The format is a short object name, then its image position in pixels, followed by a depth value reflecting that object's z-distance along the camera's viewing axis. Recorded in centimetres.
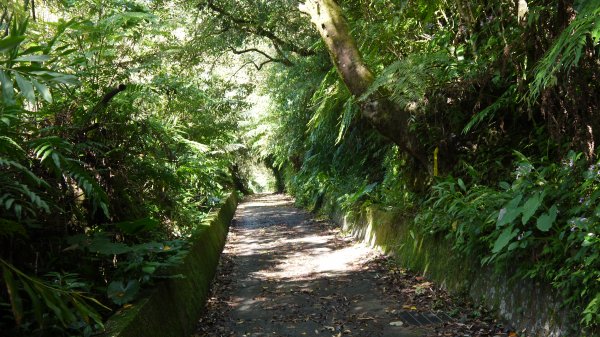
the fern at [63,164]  317
